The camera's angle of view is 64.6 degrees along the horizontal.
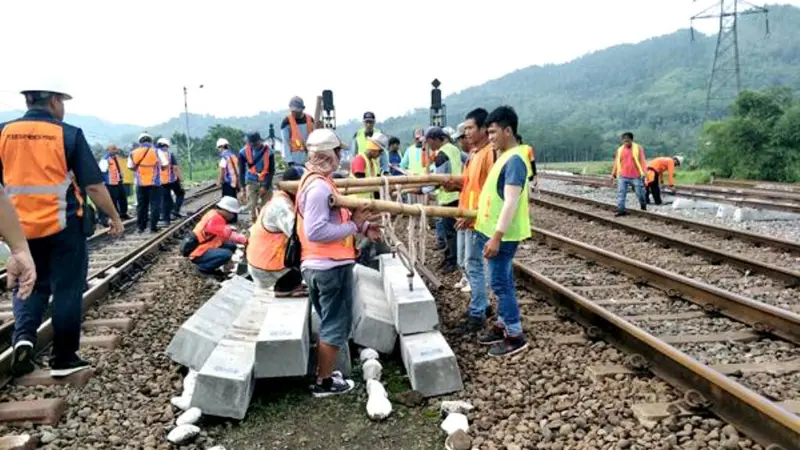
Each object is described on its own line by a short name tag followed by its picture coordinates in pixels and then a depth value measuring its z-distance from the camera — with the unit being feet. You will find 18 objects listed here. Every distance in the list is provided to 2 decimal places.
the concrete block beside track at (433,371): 13.75
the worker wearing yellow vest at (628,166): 41.22
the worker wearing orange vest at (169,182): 40.27
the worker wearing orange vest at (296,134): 28.71
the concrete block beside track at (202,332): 15.67
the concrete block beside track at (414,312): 15.40
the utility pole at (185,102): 145.69
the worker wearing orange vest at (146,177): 38.37
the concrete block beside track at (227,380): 12.84
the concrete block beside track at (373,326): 15.92
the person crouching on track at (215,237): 24.99
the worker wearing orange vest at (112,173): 43.50
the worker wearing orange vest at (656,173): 47.26
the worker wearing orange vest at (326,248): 13.48
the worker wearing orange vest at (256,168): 33.42
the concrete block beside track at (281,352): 13.62
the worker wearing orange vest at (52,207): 13.70
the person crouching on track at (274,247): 17.15
